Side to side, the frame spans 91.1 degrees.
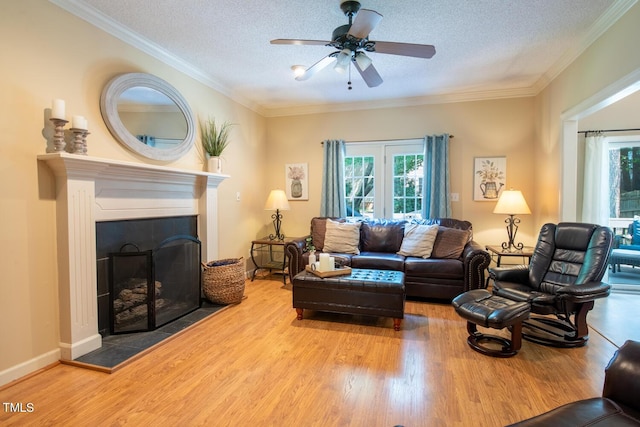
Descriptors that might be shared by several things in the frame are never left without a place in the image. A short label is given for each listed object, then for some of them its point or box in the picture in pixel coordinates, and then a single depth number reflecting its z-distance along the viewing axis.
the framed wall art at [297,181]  5.34
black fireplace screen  2.75
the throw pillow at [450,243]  3.94
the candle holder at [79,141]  2.35
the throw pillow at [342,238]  4.38
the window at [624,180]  4.30
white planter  3.89
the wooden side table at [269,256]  4.70
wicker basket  3.53
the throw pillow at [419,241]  4.04
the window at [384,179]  4.87
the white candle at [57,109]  2.21
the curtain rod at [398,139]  4.79
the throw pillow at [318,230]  4.65
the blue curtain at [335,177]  5.03
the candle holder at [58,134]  2.25
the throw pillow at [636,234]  4.33
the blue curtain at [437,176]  4.55
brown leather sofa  3.63
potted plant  3.89
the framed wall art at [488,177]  4.49
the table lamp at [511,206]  3.85
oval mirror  2.74
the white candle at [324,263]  3.22
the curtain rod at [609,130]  4.05
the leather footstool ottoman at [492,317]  2.35
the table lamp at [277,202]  4.65
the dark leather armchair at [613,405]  1.14
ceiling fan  2.31
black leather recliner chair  2.55
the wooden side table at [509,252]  3.73
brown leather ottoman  2.92
